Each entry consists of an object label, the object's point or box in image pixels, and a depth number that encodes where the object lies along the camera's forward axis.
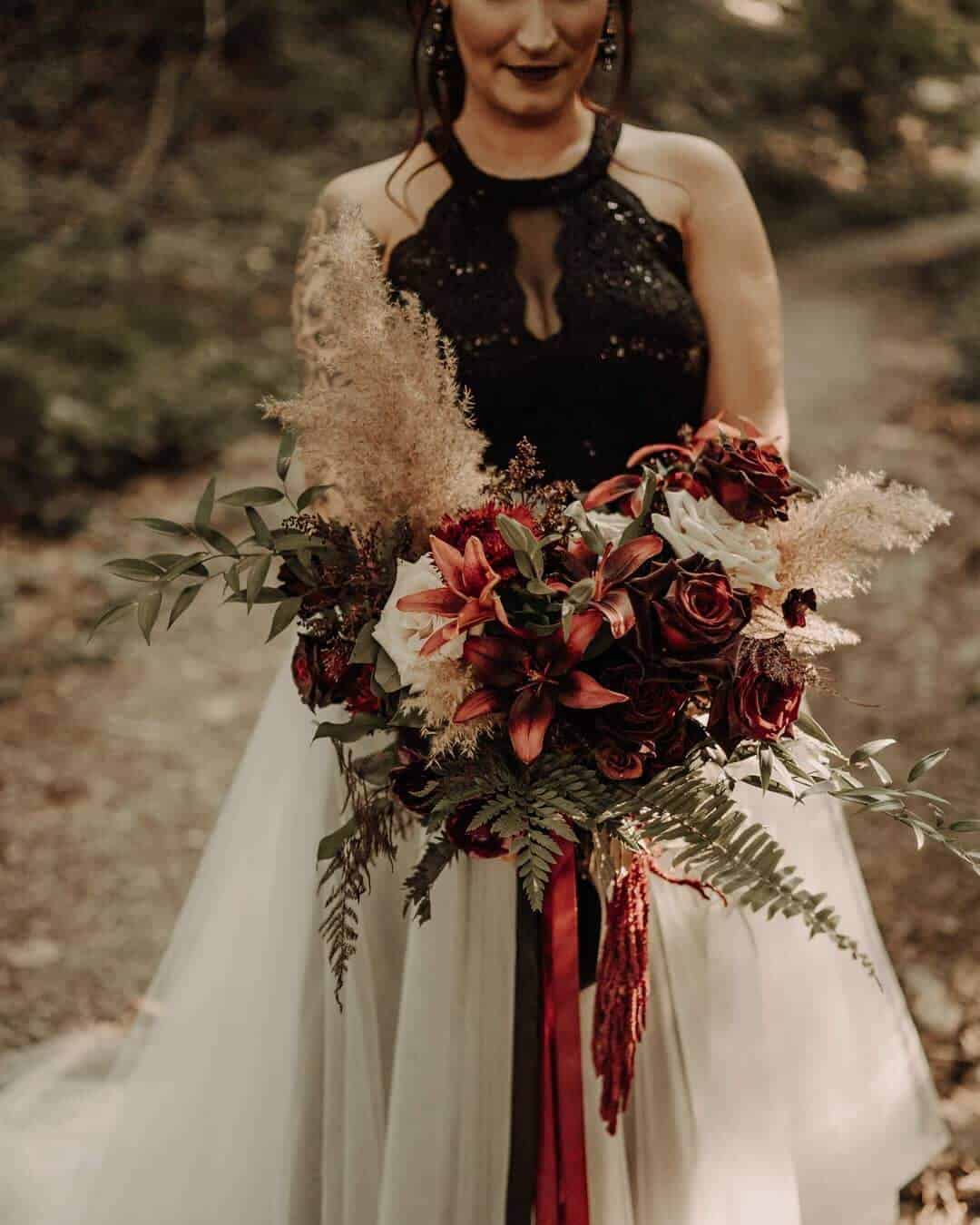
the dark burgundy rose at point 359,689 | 1.45
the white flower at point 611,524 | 1.41
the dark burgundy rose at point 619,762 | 1.35
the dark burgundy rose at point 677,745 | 1.37
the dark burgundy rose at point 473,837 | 1.39
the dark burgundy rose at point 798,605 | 1.37
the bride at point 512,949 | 1.76
